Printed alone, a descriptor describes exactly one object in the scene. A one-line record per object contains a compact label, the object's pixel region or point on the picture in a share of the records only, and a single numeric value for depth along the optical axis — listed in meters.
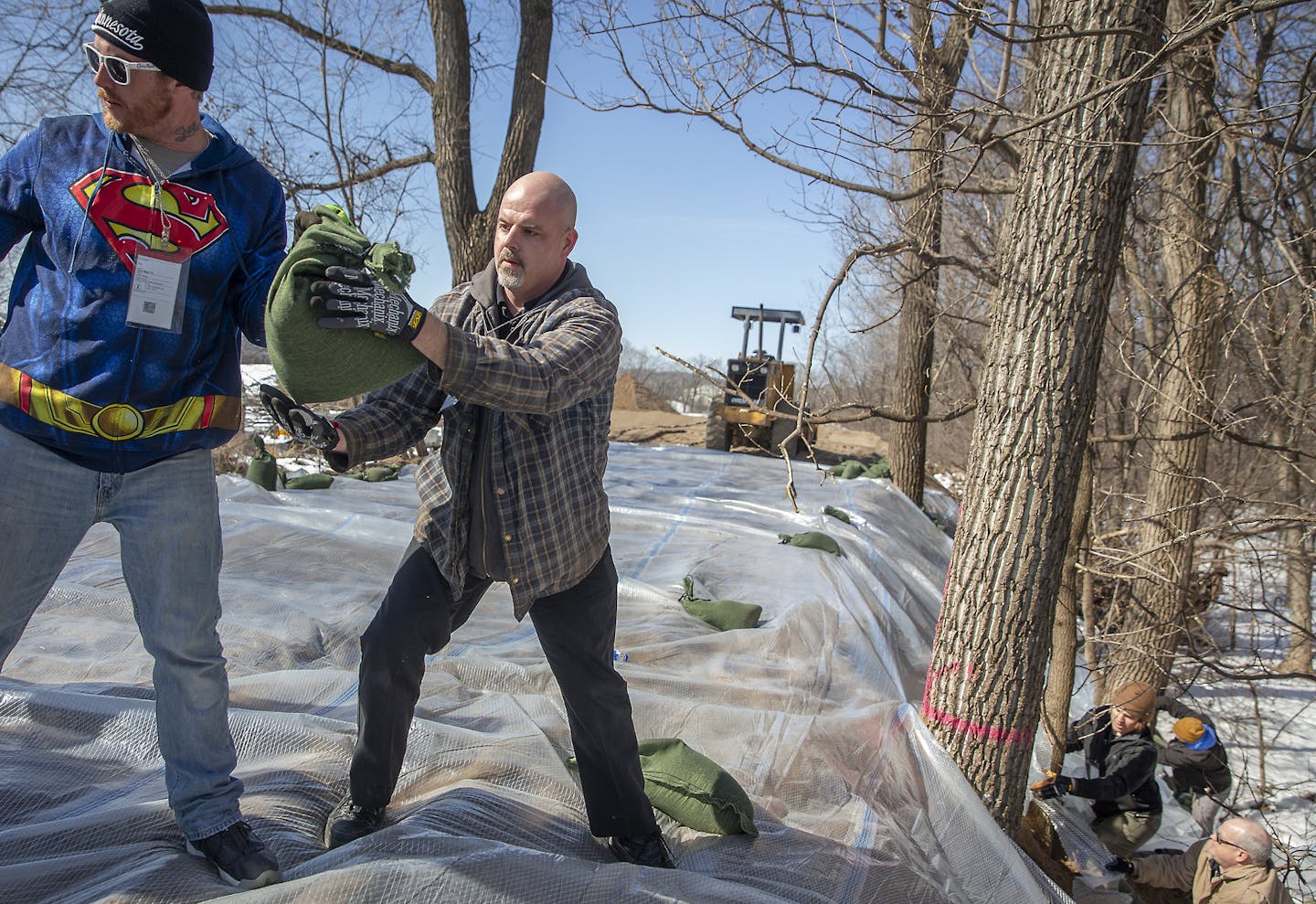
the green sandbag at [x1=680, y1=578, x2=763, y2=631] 4.42
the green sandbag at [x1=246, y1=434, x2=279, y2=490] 5.83
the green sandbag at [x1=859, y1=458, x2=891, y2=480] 10.74
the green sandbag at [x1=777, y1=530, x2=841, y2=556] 5.88
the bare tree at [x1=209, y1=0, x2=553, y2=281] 8.06
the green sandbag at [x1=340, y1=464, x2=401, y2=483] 6.84
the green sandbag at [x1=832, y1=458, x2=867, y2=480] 10.55
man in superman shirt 1.81
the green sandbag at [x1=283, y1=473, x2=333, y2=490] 6.08
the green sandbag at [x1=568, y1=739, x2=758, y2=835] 2.57
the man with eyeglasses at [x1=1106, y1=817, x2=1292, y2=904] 3.43
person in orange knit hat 4.97
